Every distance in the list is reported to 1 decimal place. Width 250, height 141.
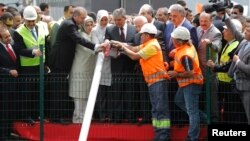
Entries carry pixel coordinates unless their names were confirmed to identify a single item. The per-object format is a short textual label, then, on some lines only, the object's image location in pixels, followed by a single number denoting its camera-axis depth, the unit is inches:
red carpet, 484.4
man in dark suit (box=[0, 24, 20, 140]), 487.5
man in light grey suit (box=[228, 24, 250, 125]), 451.2
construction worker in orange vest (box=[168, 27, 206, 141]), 465.7
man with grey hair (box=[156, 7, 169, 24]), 558.4
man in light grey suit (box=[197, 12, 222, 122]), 475.2
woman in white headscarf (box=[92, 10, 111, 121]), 485.1
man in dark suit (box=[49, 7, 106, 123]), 492.1
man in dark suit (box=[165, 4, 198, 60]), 487.5
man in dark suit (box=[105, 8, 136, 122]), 484.7
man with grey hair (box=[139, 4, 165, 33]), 536.3
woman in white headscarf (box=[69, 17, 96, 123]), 491.5
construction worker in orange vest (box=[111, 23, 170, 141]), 477.1
